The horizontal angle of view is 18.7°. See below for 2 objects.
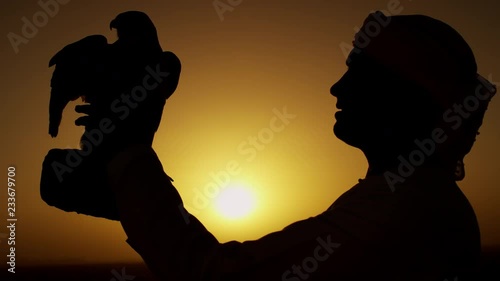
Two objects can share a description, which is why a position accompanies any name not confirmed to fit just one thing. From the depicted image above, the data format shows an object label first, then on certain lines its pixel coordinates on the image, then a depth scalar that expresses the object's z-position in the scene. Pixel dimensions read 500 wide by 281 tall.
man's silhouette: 2.24
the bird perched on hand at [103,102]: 2.25
